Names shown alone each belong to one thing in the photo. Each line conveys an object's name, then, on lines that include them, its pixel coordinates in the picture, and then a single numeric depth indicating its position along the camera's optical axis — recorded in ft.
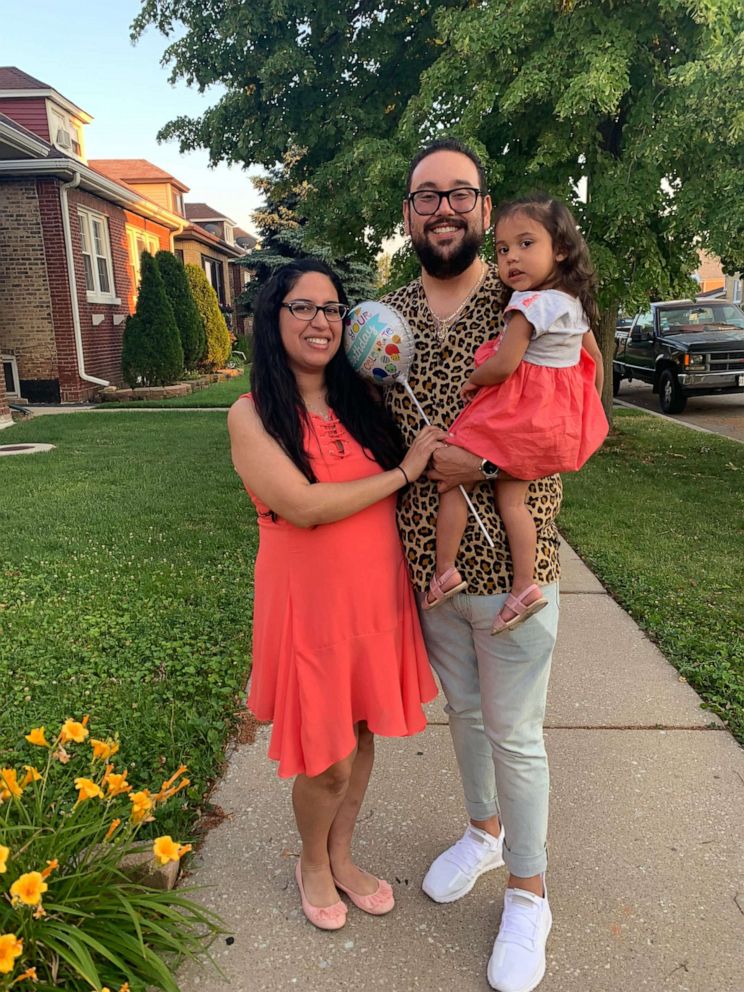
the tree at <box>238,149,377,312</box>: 72.33
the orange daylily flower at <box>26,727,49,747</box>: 6.03
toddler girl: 5.91
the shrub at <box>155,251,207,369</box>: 54.39
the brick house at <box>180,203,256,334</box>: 83.46
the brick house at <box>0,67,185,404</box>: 43.50
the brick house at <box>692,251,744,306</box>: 118.01
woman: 6.20
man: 6.20
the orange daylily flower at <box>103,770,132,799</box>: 6.12
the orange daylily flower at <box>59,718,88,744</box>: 6.09
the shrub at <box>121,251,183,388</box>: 47.93
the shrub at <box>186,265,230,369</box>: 63.21
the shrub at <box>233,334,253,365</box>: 92.86
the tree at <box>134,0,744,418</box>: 19.94
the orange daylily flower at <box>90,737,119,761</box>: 6.21
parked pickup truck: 41.98
